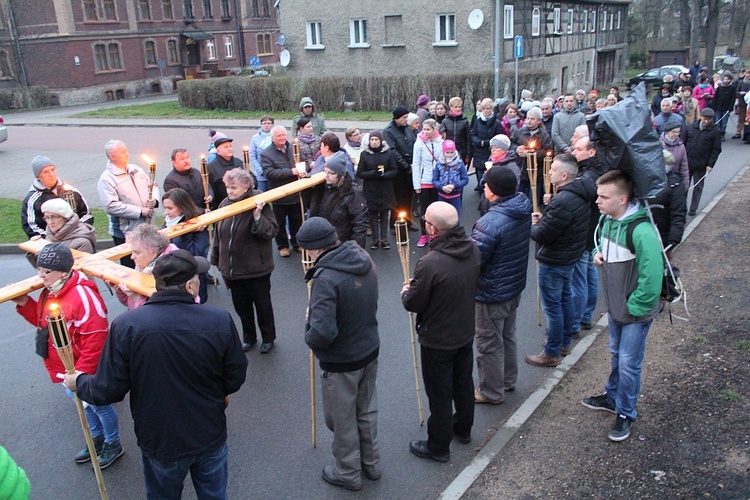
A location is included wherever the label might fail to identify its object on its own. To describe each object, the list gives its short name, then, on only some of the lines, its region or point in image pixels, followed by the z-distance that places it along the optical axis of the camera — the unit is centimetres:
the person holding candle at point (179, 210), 630
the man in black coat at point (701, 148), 1081
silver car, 2077
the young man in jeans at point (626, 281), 450
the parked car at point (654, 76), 3711
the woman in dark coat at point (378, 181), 920
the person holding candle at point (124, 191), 720
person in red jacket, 427
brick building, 3978
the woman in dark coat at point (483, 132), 1155
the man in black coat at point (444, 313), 440
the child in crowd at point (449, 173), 925
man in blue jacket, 510
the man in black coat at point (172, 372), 339
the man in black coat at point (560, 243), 562
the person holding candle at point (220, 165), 839
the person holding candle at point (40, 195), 719
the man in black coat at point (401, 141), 1016
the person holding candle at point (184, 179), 758
